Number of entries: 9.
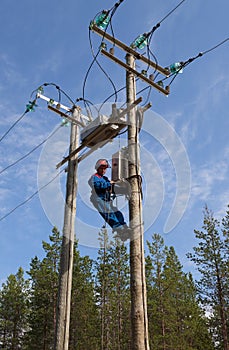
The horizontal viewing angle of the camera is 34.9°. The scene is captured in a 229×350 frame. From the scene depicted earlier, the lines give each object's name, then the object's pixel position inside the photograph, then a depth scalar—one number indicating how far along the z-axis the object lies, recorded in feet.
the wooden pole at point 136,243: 12.75
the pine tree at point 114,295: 71.41
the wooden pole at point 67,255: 16.75
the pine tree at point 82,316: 69.36
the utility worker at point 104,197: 17.72
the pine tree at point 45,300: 70.33
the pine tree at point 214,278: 53.98
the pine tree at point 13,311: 85.97
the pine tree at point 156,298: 63.80
